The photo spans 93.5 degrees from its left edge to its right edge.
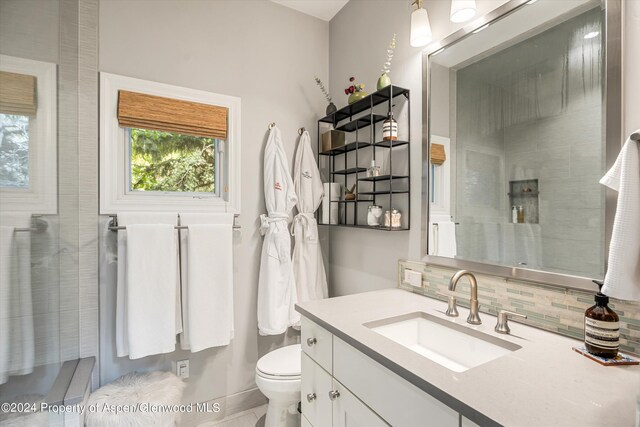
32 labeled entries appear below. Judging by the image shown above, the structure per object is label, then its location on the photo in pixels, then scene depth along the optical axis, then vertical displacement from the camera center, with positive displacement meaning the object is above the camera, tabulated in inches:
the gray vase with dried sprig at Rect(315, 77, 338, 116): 81.5 +29.5
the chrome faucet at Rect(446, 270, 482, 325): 43.1 -12.7
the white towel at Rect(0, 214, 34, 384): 47.7 -13.9
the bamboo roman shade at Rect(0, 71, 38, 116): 47.4 +19.6
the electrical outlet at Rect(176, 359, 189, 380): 69.9 -36.2
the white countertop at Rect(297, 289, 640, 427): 23.4 -15.6
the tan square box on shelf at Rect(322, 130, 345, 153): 79.0 +19.7
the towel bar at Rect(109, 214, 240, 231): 61.7 -2.7
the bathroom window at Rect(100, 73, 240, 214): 63.9 +15.6
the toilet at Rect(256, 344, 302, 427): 60.1 -34.2
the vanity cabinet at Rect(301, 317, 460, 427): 29.7 -21.4
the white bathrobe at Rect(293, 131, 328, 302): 82.4 -2.8
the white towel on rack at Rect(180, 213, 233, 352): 67.2 -15.6
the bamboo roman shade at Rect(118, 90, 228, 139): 64.1 +22.4
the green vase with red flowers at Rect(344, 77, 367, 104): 71.0 +29.1
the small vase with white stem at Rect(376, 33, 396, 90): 63.6 +32.2
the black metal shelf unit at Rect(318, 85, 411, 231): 63.0 +15.0
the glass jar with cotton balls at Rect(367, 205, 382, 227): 67.5 -0.6
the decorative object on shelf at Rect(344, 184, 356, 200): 76.2 +5.3
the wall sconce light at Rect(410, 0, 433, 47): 54.1 +33.9
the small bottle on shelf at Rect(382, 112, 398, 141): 62.1 +17.4
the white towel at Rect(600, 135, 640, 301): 27.7 -2.2
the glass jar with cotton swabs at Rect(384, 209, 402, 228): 62.5 -1.2
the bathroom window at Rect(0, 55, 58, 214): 47.4 +12.9
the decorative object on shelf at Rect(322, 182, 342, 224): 82.5 +3.1
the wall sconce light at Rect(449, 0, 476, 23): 46.8 +32.0
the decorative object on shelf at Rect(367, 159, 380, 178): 66.4 +9.6
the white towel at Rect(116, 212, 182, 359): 61.9 -15.4
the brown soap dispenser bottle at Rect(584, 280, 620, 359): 31.4 -12.3
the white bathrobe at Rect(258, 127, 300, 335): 75.6 -9.2
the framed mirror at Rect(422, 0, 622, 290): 36.3 +10.6
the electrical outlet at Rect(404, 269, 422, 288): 59.1 -12.9
